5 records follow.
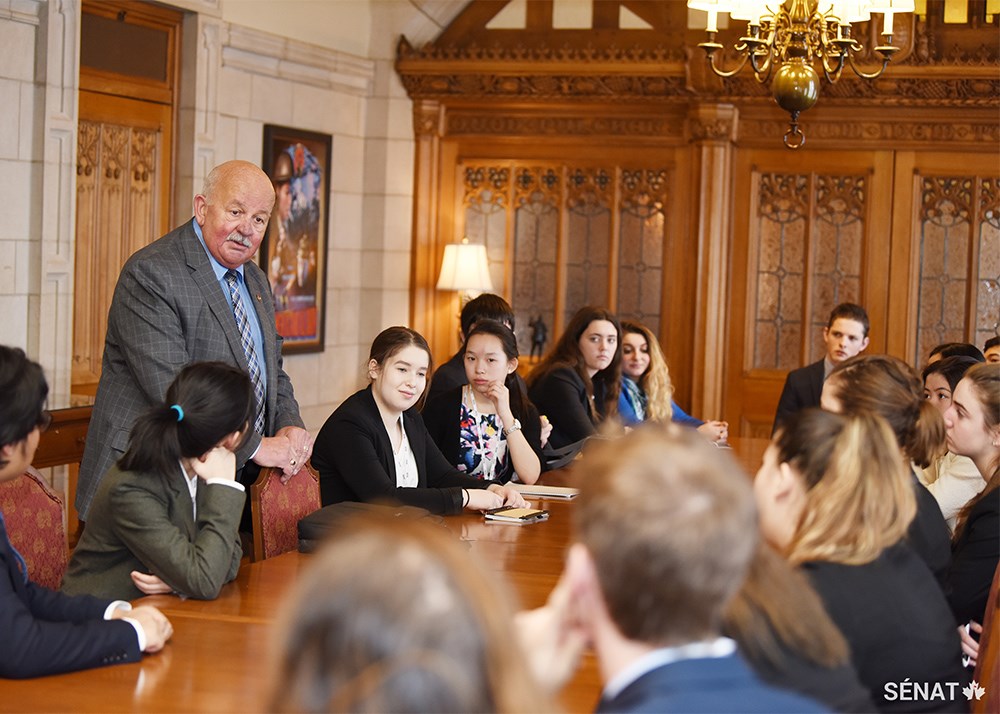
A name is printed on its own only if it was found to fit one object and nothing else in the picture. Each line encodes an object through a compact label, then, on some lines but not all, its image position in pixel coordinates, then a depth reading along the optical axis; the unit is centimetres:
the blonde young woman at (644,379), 567
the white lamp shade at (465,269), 729
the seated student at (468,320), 480
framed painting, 684
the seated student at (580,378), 528
